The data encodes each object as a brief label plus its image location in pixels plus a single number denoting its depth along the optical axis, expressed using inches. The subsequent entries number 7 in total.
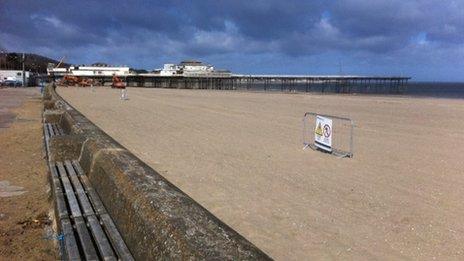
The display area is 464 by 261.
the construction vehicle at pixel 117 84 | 2984.7
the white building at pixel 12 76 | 3235.2
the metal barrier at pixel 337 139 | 461.4
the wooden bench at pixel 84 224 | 138.3
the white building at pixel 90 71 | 4980.3
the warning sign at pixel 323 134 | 458.3
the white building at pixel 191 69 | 5098.4
